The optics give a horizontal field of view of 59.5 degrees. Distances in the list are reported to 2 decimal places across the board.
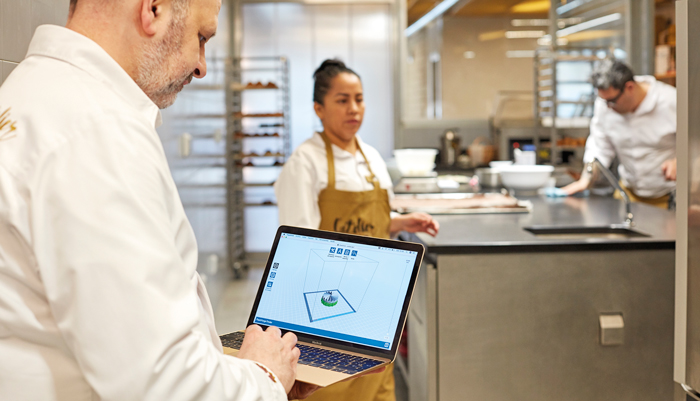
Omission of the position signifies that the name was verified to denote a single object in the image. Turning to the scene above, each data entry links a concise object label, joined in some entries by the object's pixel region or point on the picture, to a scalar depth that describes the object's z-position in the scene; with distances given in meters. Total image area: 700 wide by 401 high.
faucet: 2.45
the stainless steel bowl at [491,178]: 3.94
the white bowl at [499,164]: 4.17
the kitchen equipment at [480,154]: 5.50
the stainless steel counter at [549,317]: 2.09
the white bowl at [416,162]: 3.77
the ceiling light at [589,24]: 5.34
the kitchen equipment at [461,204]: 2.93
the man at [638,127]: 3.57
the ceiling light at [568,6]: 5.74
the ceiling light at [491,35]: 7.26
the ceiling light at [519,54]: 7.22
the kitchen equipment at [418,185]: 3.64
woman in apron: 2.11
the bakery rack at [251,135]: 5.72
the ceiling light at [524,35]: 7.28
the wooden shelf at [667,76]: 4.93
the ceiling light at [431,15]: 6.74
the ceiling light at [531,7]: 6.89
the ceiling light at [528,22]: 7.29
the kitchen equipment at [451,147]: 5.51
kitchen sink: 2.47
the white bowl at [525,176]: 3.60
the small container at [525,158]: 3.91
